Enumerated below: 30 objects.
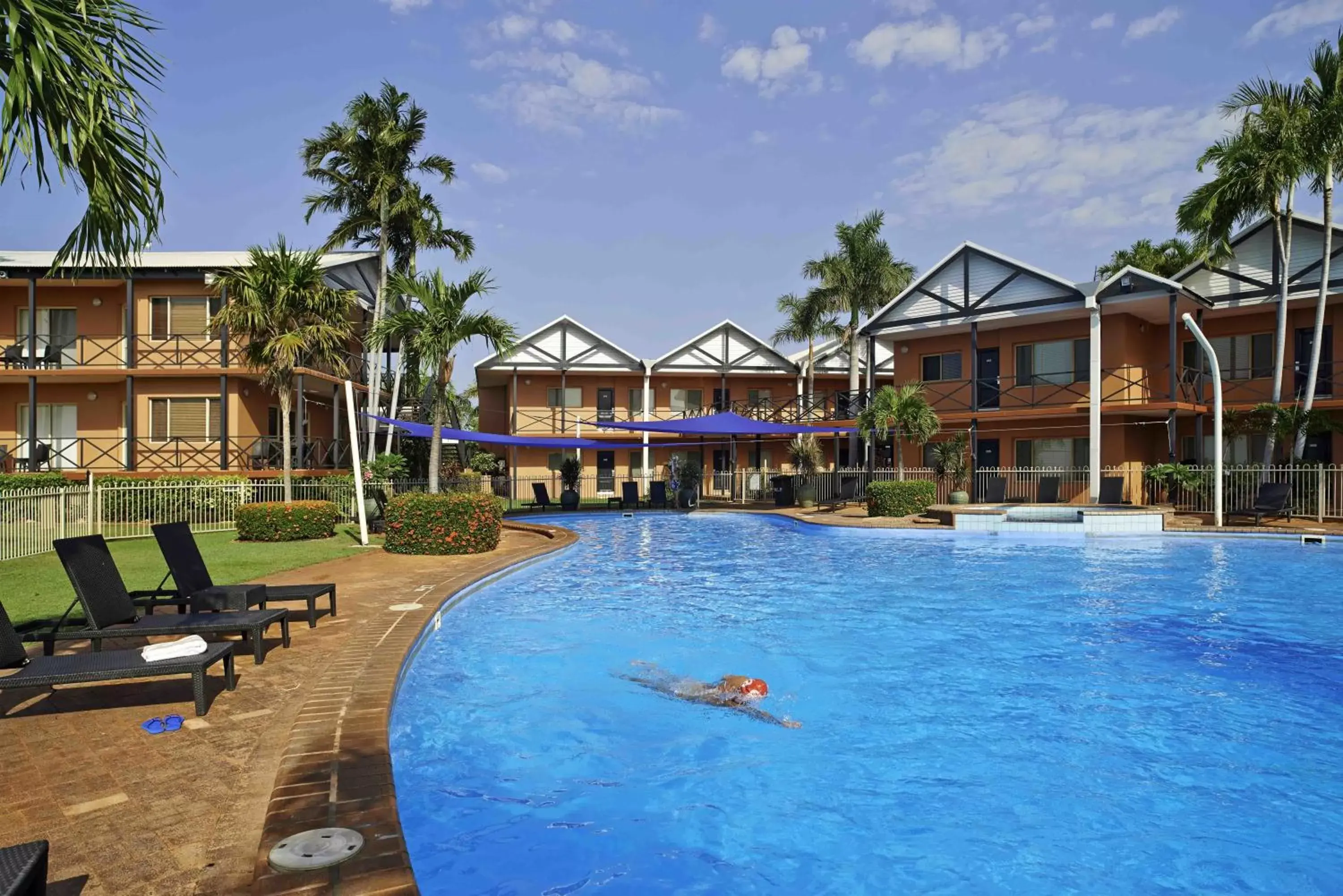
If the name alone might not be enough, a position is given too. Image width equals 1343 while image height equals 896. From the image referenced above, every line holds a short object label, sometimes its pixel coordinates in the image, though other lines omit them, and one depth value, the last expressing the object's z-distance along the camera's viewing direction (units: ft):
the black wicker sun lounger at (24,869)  6.82
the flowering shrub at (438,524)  42.22
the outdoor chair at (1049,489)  72.08
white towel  15.11
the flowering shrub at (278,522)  49.55
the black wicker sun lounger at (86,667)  13.74
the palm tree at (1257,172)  62.49
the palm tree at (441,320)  46.65
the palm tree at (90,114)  11.84
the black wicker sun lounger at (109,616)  17.70
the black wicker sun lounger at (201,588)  21.50
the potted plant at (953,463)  79.56
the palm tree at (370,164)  81.05
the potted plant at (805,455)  98.22
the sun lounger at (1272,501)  57.62
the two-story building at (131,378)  71.92
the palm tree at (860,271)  99.71
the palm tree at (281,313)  55.67
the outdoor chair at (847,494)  81.41
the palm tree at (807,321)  102.94
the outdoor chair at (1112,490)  67.56
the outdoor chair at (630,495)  86.02
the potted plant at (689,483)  83.82
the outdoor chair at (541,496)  82.79
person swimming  20.34
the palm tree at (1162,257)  93.71
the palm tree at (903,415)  72.59
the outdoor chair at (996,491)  73.67
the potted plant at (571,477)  84.33
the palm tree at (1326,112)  60.29
